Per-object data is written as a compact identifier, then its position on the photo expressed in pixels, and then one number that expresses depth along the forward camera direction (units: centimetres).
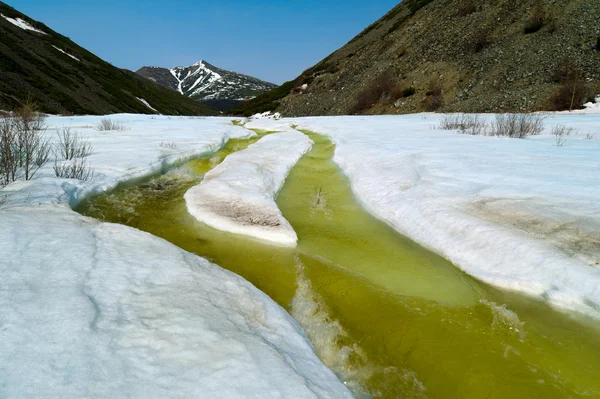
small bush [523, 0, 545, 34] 2553
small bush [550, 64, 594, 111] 1847
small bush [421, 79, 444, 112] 2823
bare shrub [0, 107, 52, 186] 549
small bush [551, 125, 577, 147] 910
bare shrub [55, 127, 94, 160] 770
